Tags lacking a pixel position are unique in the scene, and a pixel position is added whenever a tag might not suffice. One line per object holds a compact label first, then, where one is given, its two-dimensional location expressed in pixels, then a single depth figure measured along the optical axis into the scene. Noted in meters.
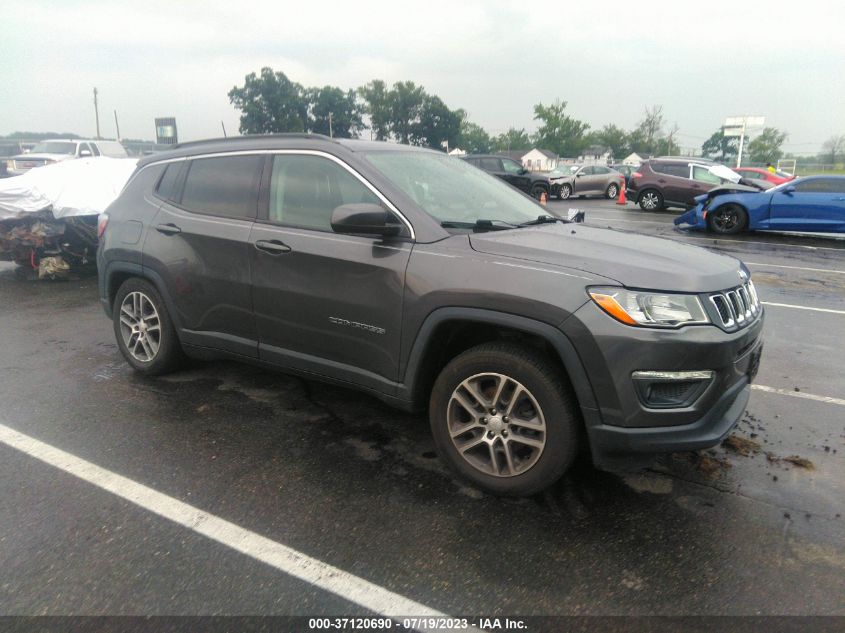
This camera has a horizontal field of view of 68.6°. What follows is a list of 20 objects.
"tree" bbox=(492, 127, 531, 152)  127.38
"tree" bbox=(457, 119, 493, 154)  123.81
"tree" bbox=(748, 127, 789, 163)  95.03
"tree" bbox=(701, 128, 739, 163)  103.62
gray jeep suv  2.69
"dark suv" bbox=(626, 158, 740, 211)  19.55
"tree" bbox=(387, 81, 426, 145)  96.56
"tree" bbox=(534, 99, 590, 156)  95.44
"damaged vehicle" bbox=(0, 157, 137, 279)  8.41
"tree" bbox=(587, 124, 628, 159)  98.62
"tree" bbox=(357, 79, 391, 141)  96.44
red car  22.67
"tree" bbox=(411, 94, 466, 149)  96.94
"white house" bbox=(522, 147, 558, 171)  95.50
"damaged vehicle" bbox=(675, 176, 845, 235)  12.80
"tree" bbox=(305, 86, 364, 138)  89.25
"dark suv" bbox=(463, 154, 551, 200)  22.88
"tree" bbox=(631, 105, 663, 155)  92.88
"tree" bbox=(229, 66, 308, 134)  86.25
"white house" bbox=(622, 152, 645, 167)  85.73
